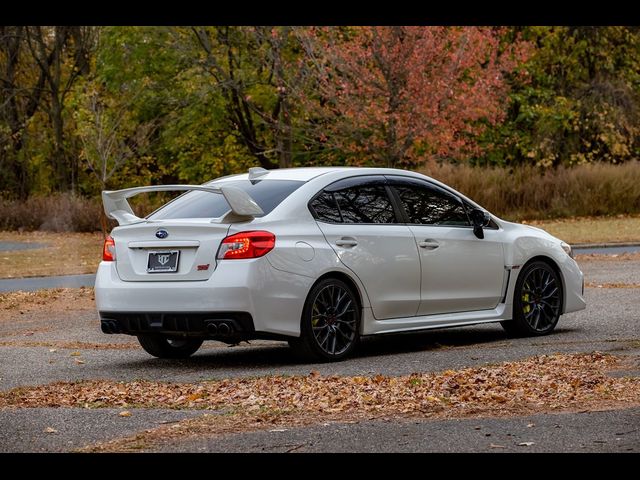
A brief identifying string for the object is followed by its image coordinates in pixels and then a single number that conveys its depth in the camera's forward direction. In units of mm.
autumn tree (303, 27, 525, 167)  35156
